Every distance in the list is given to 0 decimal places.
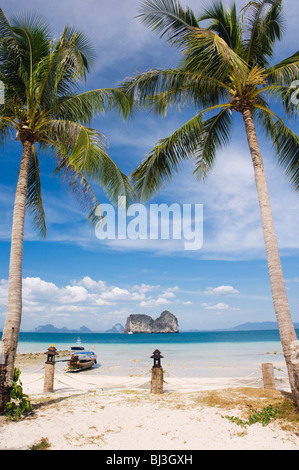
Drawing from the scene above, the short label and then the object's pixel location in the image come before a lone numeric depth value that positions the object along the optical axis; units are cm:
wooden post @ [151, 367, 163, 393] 856
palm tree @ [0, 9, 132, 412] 704
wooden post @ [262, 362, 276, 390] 796
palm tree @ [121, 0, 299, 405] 742
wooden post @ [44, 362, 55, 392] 926
